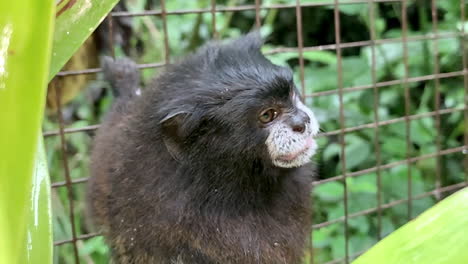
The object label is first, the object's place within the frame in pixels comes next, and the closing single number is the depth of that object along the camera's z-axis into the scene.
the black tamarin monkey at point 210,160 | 0.49
